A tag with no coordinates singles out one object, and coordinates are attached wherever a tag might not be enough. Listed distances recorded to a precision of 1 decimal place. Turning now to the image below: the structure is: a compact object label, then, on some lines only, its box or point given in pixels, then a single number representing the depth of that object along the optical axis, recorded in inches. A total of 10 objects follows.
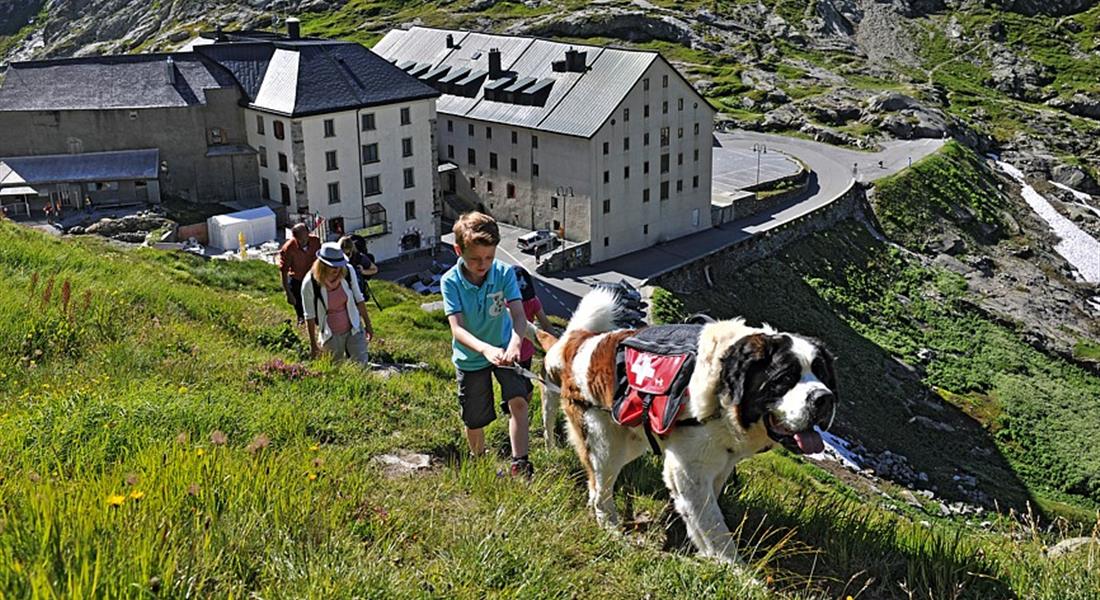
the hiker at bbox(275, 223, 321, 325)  566.3
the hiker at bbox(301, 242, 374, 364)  472.4
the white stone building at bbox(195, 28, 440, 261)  2016.5
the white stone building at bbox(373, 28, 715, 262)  2237.9
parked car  2203.5
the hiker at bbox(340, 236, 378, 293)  635.5
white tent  1835.6
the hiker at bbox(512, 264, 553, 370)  398.0
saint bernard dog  249.9
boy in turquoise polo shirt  335.0
